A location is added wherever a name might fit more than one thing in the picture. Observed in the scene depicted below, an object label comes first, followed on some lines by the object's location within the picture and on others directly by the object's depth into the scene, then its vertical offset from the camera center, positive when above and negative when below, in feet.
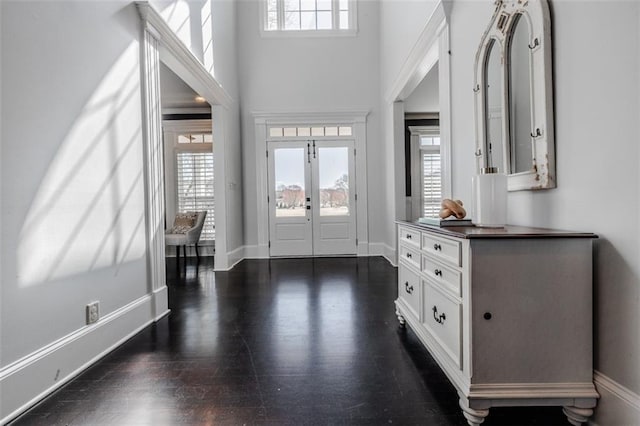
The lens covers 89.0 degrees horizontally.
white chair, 17.69 -1.22
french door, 19.08 +0.49
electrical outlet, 6.51 -2.06
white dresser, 4.35 -1.62
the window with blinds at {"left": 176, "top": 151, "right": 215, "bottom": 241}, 21.03 +1.72
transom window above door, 19.07 +4.39
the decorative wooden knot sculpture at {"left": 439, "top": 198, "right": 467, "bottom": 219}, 6.46 -0.14
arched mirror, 5.17 +1.96
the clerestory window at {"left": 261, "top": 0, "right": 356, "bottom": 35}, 19.01 +11.27
